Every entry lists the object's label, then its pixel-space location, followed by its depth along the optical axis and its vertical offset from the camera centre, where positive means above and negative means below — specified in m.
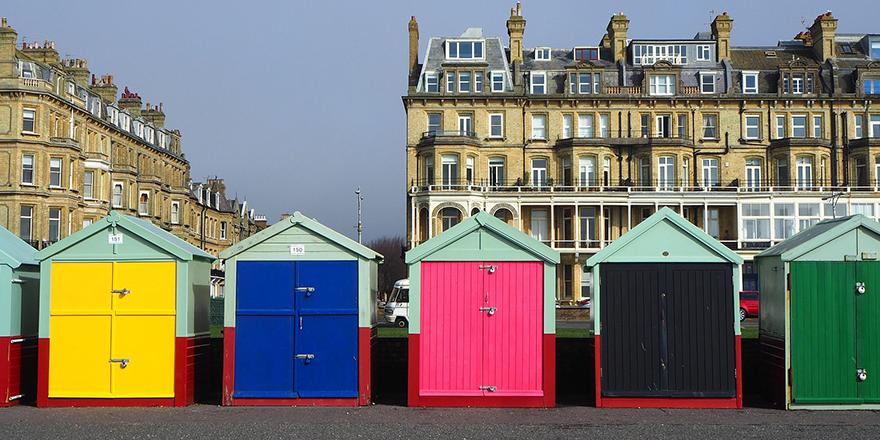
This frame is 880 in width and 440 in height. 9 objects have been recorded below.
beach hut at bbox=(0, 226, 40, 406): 14.06 -0.55
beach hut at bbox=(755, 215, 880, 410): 13.59 -0.55
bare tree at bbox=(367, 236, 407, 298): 102.94 +2.23
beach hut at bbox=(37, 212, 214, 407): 13.95 -0.50
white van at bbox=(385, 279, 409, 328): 36.69 -0.97
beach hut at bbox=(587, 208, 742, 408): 13.79 -0.53
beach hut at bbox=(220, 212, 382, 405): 14.05 -0.50
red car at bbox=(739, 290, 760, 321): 39.56 -0.95
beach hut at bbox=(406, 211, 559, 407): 13.95 -0.53
